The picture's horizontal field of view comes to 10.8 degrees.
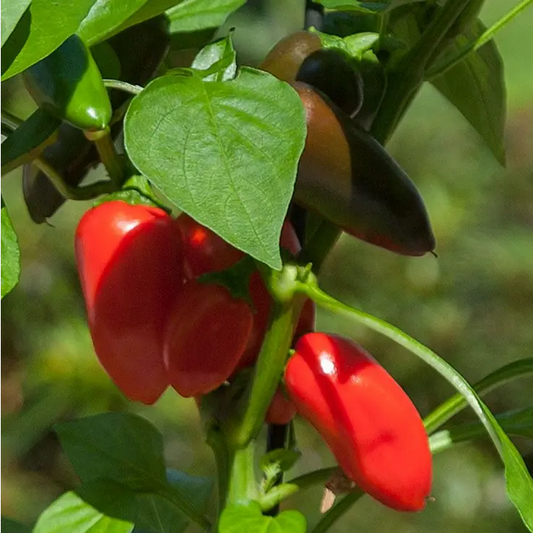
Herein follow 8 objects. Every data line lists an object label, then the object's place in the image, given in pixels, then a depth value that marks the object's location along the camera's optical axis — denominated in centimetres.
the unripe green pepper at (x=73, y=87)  87
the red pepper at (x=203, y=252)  92
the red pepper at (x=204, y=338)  90
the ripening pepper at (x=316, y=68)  89
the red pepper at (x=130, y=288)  91
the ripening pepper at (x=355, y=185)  87
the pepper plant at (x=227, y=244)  84
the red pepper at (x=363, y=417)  89
